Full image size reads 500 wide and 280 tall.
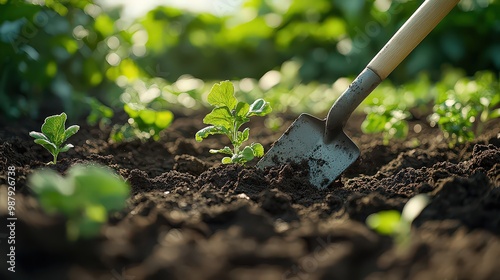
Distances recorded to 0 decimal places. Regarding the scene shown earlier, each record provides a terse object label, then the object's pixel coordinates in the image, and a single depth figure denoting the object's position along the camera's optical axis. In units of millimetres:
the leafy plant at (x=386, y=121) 3012
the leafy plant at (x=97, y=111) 3002
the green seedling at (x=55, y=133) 2113
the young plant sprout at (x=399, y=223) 1231
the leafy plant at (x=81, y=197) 1218
